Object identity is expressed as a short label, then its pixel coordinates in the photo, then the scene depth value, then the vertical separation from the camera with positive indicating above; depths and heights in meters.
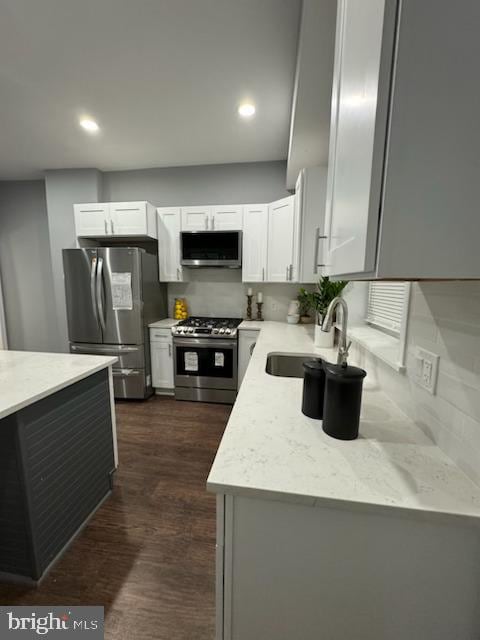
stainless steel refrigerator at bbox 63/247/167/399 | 2.86 -0.26
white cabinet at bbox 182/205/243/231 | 3.02 +0.78
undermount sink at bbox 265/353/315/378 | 1.99 -0.60
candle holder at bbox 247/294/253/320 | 3.37 -0.25
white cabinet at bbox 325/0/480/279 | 0.44 +0.26
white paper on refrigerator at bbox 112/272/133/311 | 2.87 -0.07
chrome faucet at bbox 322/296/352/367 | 0.93 -0.14
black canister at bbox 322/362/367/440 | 0.84 -0.37
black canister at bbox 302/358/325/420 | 1.00 -0.39
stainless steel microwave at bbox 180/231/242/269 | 3.03 +0.44
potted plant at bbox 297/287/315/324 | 3.19 -0.25
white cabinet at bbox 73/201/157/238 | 3.05 +0.76
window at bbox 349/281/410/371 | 1.06 -0.20
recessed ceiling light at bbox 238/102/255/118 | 2.15 +1.47
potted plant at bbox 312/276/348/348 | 2.11 -0.11
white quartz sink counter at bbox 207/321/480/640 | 0.63 -0.64
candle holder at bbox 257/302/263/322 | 3.38 -0.31
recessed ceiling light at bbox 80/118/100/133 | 2.37 +1.45
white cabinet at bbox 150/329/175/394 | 3.11 -0.86
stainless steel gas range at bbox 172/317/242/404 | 2.96 -0.86
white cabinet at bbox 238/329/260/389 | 2.96 -0.64
